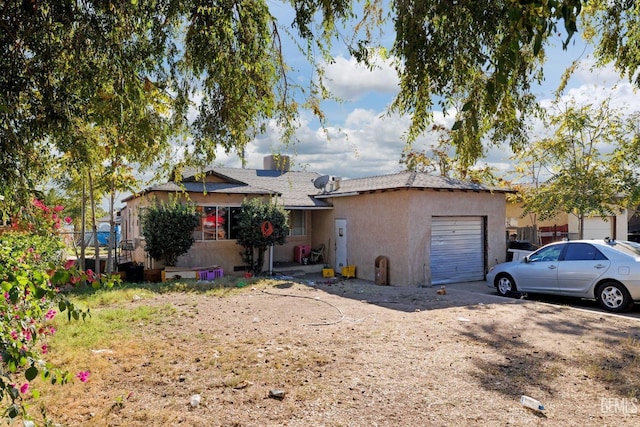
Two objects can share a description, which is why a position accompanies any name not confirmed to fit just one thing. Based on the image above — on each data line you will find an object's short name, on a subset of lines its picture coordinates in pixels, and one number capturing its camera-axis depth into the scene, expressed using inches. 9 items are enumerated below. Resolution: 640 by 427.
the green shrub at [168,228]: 548.4
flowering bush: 86.4
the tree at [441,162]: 816.4
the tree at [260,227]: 599.5
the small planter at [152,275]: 567.5
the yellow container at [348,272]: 624.1
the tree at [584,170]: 553.3
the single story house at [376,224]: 550.3
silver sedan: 367.6
